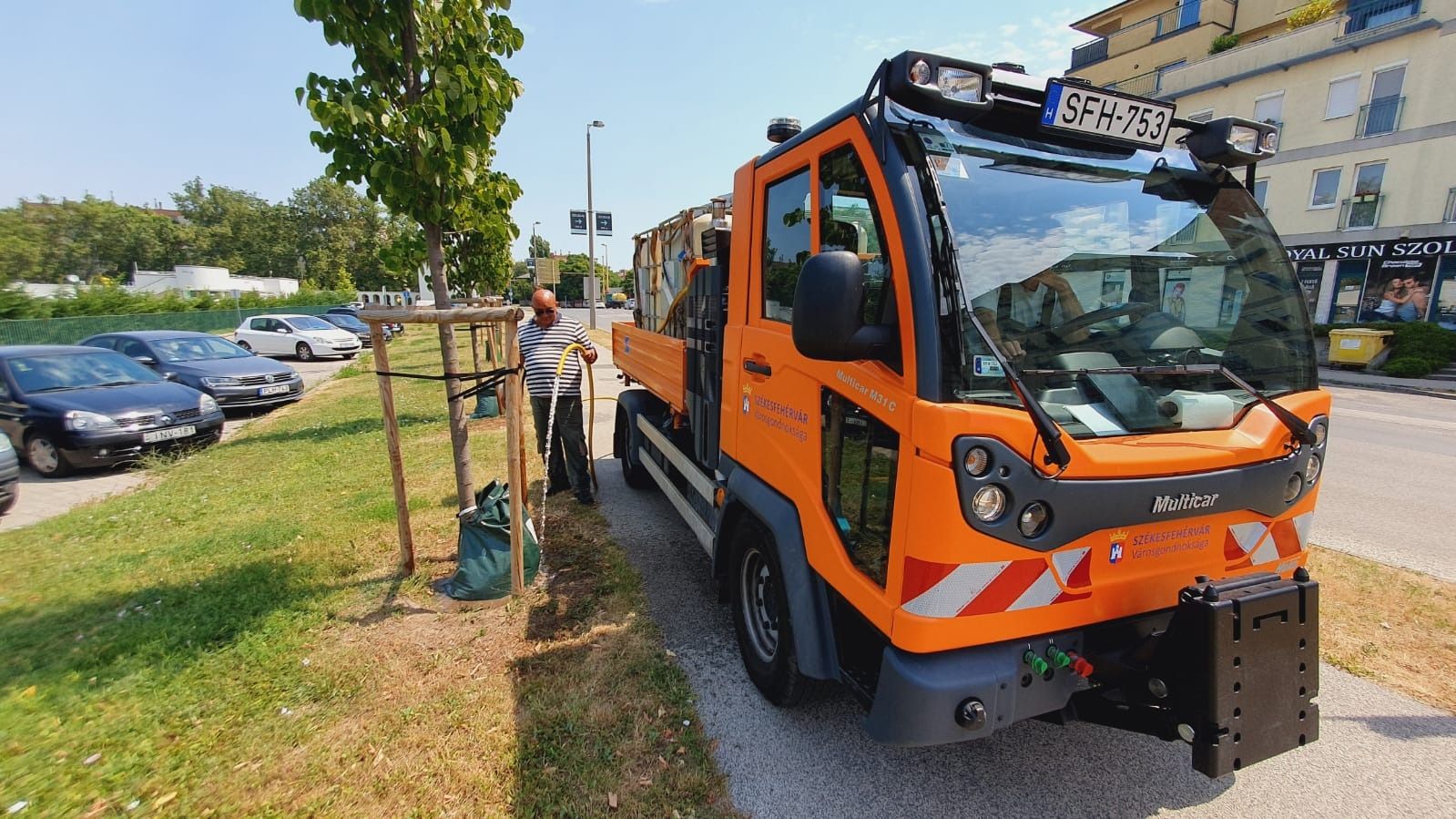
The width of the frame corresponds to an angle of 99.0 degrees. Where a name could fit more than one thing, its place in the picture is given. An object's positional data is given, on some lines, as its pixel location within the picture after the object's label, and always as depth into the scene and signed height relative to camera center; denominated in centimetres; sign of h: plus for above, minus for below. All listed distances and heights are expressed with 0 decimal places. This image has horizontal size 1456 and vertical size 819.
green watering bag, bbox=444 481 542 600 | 407 -168
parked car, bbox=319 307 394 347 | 2644 -138
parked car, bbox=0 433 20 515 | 602 -180
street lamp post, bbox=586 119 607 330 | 2825 +142
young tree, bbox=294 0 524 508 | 362 +114
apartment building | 1792 +518
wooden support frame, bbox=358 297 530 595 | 369 -66
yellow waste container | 1723 -106
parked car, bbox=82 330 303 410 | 1083 -135
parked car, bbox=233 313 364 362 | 2077 -157
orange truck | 193 -40
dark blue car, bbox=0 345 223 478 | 731 -148
